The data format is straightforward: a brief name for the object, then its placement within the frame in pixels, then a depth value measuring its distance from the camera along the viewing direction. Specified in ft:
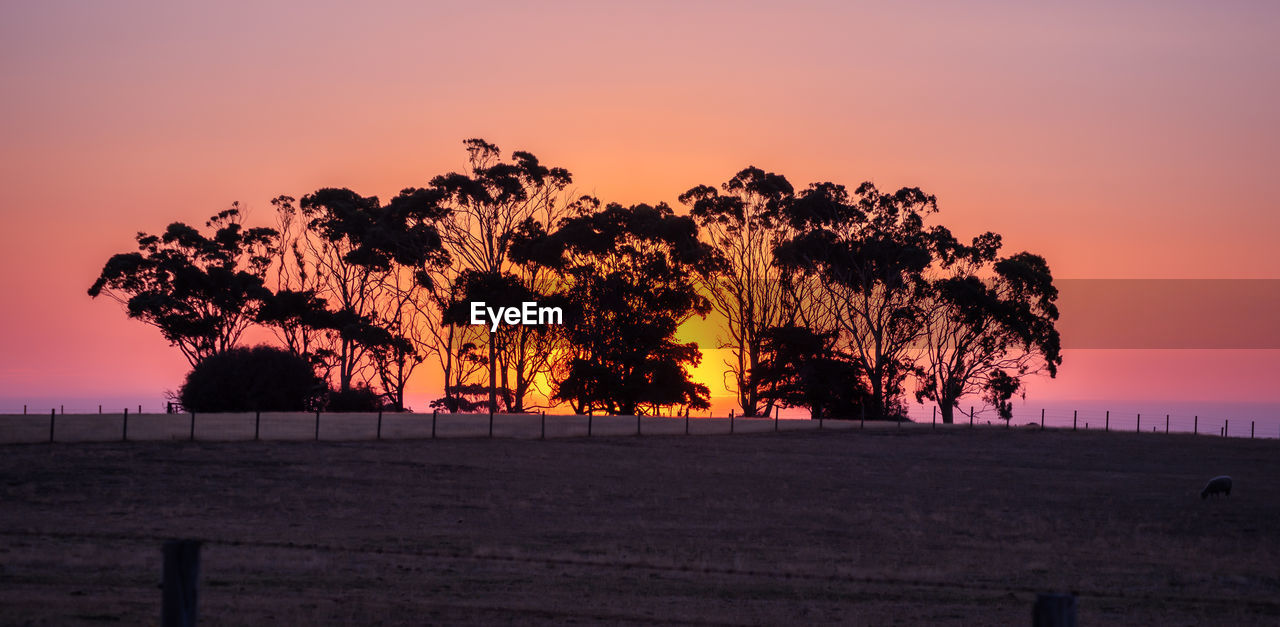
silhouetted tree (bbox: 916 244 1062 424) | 308.19
